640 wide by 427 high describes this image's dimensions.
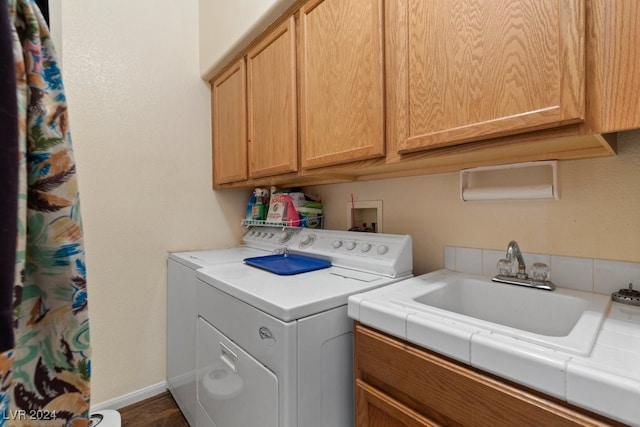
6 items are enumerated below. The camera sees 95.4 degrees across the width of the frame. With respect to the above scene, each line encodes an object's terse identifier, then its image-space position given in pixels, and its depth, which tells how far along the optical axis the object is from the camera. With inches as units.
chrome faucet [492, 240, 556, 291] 39.1
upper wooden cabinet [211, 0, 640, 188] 25.5
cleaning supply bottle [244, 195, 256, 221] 87.3
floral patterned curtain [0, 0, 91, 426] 19.0
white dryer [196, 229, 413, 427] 34.5
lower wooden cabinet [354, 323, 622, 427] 22.6
